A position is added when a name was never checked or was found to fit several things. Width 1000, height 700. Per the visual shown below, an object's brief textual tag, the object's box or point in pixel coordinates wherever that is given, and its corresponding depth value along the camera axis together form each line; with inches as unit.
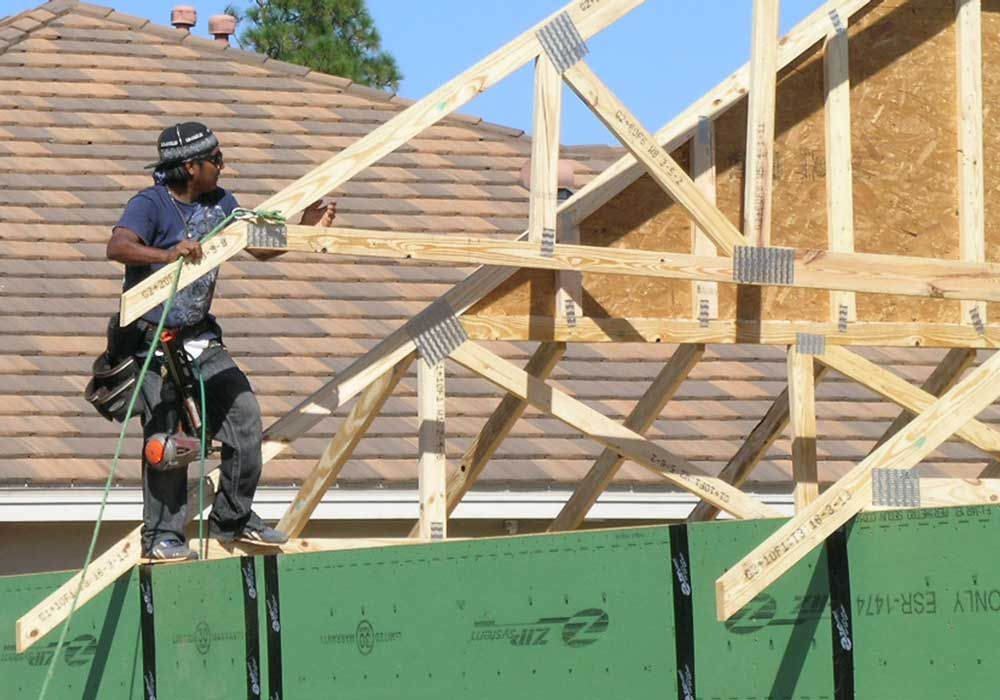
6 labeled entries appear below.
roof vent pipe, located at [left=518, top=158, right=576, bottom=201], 1284.4
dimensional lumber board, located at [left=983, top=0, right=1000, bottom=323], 896.9
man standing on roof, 703.7
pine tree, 3376.0
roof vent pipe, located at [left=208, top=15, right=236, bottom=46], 1593.3
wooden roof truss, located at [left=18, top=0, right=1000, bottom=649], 722.8
